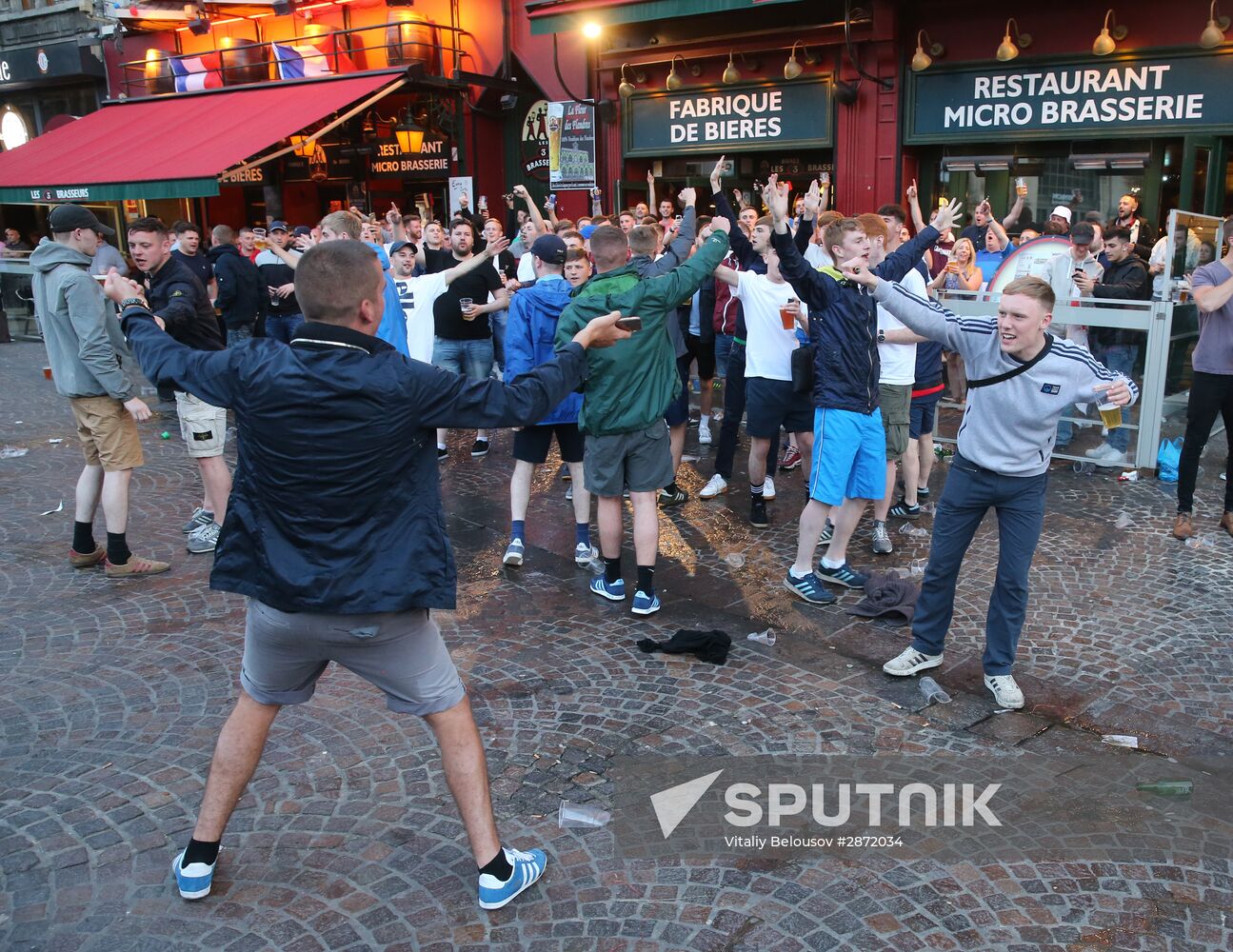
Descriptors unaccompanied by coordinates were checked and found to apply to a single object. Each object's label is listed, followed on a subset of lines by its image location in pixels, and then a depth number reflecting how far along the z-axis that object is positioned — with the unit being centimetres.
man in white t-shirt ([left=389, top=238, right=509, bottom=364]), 789
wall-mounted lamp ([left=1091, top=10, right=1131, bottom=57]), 1113
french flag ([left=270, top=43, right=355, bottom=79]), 1842
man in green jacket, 518
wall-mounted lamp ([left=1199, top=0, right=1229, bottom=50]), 1054
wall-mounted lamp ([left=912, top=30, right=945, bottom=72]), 1242
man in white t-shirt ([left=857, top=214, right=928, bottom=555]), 636
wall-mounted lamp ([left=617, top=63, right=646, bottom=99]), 1554
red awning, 1553
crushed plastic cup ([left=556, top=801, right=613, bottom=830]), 362
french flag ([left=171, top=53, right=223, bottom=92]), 1966
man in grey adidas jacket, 420
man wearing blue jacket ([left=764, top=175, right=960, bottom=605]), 555
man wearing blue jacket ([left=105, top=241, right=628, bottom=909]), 291
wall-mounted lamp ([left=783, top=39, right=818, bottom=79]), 1345
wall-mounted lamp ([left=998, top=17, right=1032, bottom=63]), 1173
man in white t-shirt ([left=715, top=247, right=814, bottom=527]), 663
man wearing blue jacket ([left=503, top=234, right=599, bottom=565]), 623
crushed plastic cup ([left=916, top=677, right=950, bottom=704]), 452
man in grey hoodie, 602
